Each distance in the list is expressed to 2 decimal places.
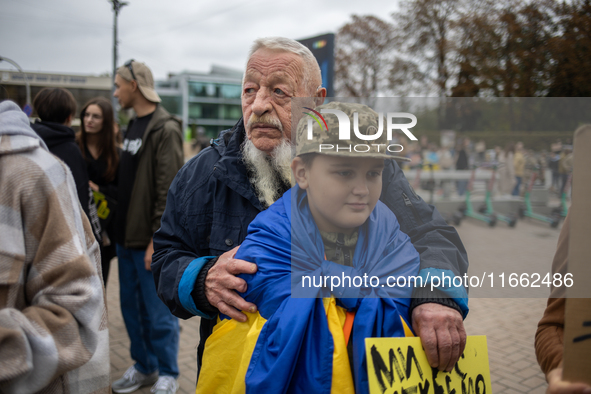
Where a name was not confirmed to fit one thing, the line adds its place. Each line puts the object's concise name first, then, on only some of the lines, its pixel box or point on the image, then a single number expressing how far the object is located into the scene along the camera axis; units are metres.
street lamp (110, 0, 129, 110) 14.15
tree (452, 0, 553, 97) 8.00
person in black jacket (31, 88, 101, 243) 3.22
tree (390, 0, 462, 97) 15.71
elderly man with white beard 1.33
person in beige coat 1.16
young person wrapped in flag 1.19
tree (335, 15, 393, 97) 24.42
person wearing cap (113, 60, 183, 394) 3.34
